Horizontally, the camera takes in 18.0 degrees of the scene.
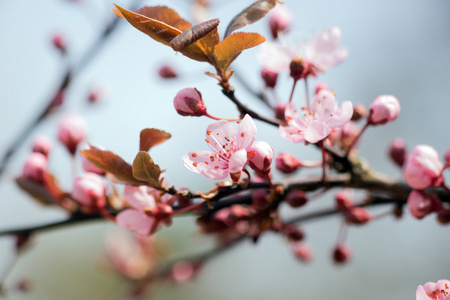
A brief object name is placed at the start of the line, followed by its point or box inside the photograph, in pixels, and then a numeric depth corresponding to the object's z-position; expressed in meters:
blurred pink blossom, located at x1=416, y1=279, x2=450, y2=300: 0.37
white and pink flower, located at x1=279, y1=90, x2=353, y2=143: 0.38
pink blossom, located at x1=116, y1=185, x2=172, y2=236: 0.39
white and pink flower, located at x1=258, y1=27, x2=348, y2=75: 0.42
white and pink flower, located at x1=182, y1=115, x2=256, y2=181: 0.38
